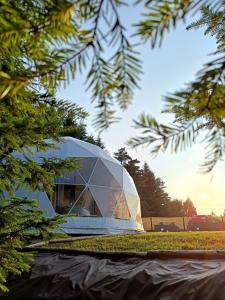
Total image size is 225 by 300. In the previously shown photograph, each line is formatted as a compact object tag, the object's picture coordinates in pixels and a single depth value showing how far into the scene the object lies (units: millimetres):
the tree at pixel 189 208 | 75875
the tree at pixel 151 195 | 51125
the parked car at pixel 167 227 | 29516
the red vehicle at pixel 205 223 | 26888
